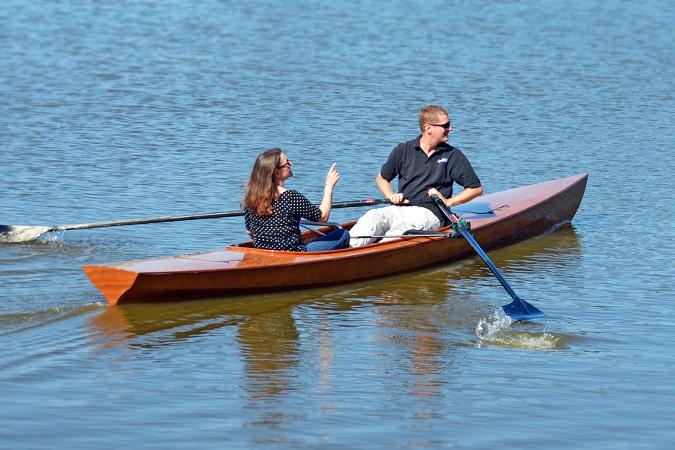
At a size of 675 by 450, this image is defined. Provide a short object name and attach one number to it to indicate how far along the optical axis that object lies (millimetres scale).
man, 21672
